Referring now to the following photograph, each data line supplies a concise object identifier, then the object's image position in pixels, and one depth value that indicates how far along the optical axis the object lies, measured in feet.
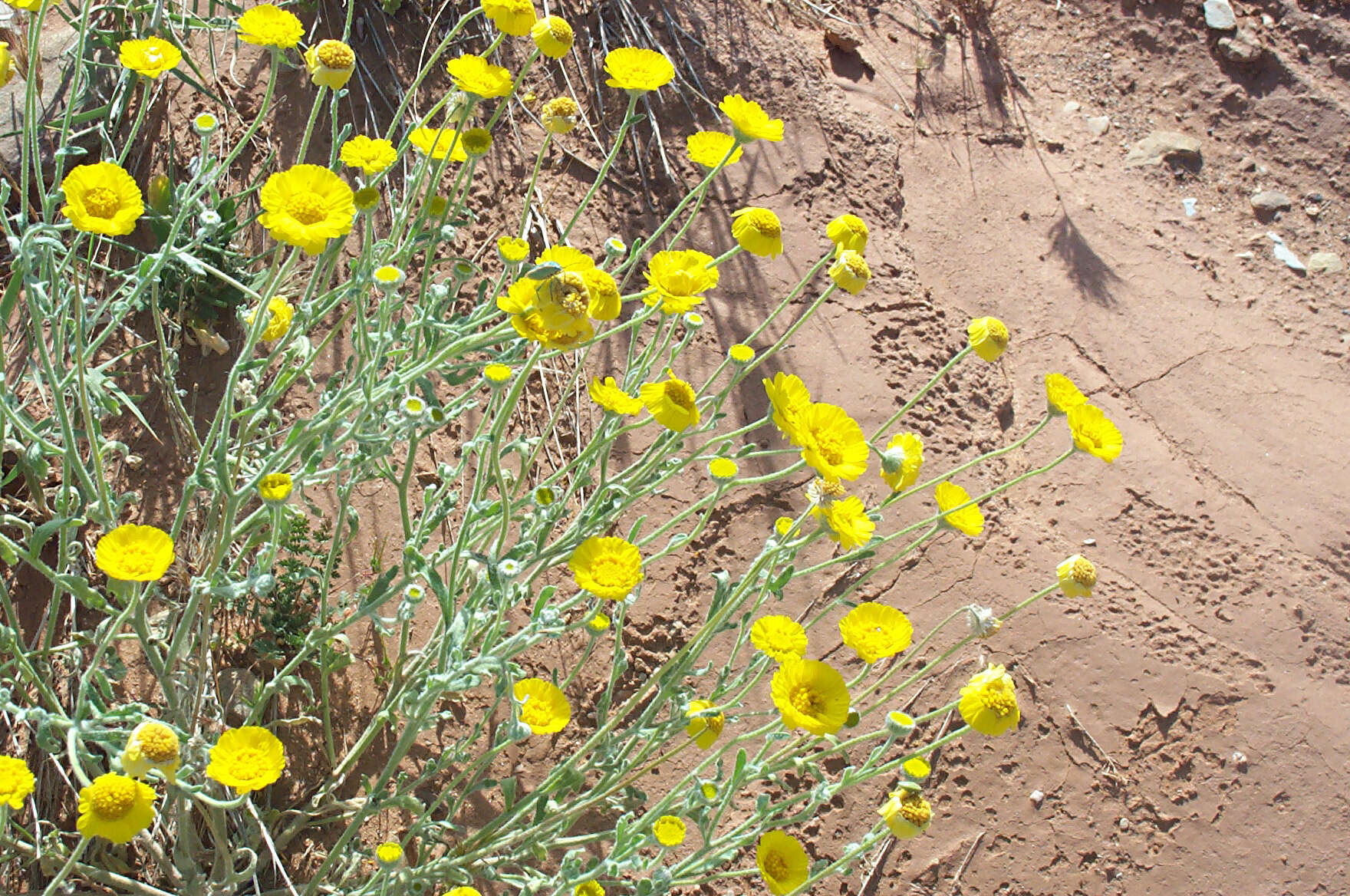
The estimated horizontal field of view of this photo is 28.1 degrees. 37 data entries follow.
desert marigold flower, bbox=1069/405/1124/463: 4.84
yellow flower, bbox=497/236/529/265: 4.69
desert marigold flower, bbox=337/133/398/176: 4.80
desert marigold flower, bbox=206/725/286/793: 4.42
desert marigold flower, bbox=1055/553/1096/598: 4.89
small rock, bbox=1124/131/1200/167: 7.65
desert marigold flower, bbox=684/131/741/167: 5.03
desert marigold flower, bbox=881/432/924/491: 4.74
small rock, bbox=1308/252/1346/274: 7.51
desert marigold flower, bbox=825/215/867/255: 4.90
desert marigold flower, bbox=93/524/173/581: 4.37
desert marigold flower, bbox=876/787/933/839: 4.64
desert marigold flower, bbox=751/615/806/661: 4.66
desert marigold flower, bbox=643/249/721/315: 4.70
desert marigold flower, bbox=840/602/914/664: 4.71
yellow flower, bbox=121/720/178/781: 4.26
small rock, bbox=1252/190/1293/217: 7.71
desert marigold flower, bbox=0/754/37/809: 4.27
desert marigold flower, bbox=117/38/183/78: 4.65
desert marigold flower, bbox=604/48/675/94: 4.90
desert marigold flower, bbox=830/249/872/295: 4.84
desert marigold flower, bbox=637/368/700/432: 4.56
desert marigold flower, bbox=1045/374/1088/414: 4.84
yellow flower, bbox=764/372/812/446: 4.65
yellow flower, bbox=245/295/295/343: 4.88
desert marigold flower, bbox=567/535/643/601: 4.55
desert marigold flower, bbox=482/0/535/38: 4.70
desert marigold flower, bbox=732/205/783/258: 4.86
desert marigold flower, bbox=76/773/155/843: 4.24
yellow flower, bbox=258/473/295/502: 4.45
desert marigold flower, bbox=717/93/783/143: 4.86
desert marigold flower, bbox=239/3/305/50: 4.76
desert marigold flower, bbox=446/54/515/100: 4.72
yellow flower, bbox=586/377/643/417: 4.59
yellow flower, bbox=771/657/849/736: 4.57
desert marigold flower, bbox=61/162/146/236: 4.41
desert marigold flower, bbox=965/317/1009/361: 4.92
